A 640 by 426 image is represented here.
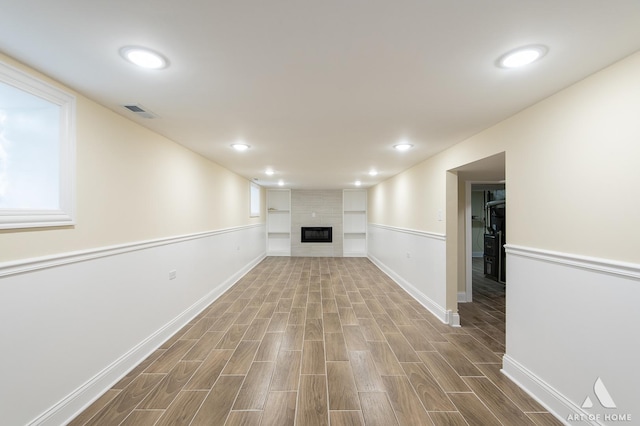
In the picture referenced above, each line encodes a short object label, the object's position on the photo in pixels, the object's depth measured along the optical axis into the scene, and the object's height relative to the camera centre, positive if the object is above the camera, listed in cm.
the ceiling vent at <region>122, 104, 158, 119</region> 204 +84
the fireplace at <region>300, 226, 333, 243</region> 857 -66
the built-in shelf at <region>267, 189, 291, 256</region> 874 -11
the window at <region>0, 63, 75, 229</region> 144 +37
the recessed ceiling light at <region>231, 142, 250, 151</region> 316 +83
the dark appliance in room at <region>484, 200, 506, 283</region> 517 -60
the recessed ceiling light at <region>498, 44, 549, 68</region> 133 +83
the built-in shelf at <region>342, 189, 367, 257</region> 872 -24
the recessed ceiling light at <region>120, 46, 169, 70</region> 134 +83
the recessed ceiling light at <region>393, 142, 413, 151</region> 311 +83
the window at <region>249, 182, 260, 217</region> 708 +38
